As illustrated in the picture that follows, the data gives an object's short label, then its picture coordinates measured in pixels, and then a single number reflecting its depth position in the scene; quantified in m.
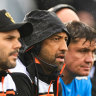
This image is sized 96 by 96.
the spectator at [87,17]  13.69
